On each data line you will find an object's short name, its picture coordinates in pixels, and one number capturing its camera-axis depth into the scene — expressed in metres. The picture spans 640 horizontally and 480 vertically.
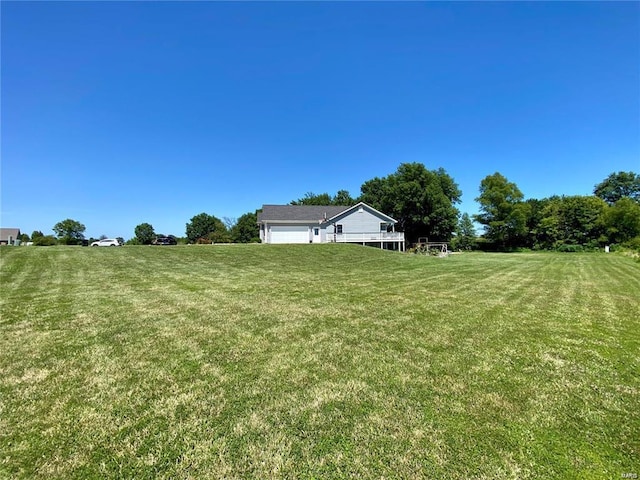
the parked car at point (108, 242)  28.19
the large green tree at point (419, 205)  37.50
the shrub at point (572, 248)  39.81
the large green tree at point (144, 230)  78.29
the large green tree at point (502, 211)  42.78
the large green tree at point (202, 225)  76.62
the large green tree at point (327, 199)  59.06
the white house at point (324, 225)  29.72
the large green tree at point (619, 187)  53.03
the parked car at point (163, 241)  29.41
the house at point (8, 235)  54.16
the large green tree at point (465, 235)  43.66
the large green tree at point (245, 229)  59.16
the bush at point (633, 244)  30.12
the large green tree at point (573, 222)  41.31
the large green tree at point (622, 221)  36.56
